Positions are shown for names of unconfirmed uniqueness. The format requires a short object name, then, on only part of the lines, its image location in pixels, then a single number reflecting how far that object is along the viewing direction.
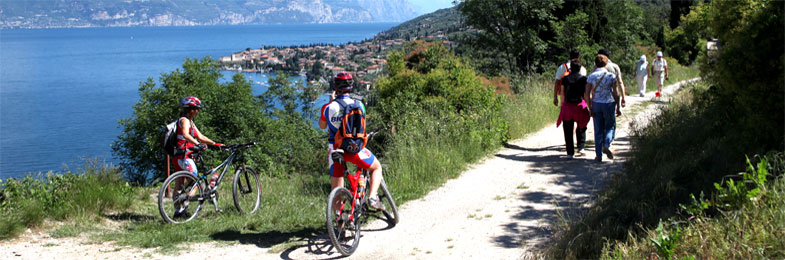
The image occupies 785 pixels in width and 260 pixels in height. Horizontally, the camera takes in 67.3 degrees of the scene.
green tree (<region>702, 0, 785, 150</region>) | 4.94
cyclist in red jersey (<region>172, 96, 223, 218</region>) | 7.21
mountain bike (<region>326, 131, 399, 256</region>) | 5.54
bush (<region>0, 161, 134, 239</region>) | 6.62
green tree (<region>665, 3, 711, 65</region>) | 36.22
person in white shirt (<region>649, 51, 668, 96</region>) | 18.27
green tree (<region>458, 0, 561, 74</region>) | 23.02
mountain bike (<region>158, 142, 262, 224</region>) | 7.16
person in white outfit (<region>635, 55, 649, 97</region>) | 18.50
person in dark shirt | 9.05
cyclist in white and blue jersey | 5.86
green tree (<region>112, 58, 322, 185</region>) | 16.92
